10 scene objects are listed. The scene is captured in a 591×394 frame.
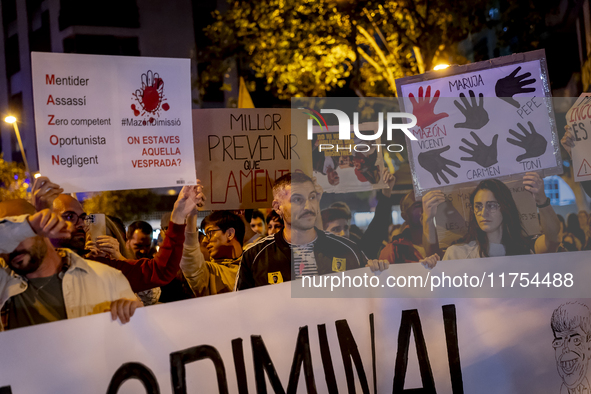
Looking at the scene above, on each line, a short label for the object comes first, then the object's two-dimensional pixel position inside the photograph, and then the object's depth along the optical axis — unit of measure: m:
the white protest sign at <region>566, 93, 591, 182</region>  3.30
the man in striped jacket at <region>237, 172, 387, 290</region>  3.00
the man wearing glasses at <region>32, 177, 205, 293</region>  2.87
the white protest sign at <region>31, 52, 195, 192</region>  2.64
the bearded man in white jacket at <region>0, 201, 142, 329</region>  2.24
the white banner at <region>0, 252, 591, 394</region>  2.21
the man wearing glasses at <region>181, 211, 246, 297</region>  3.15
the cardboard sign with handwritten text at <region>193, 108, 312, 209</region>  3.70
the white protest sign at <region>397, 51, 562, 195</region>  3.14
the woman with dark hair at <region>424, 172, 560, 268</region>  2.99
